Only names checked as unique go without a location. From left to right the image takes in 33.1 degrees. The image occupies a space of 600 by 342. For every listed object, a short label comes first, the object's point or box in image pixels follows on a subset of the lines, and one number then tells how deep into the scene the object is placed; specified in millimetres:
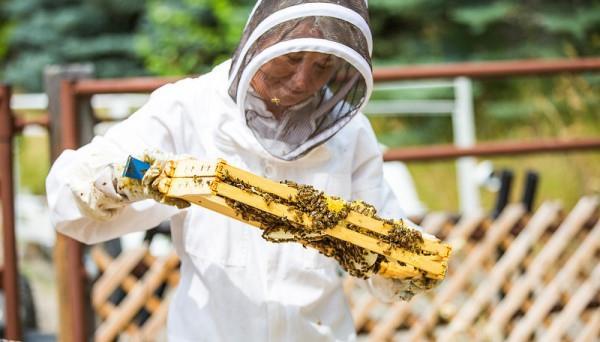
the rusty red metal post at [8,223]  4324
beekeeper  2574
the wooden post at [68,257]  4367
